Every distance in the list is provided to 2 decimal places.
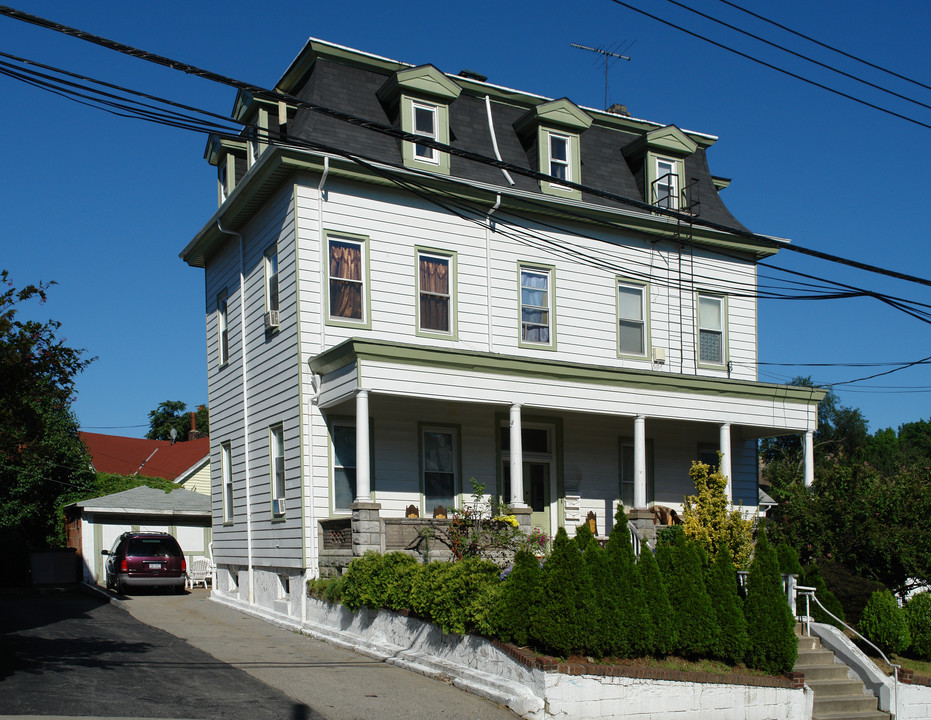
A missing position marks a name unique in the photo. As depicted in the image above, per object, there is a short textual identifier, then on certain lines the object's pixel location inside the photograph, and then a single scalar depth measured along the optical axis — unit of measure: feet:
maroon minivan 75.46
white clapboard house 56.75
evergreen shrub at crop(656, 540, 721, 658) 39.37
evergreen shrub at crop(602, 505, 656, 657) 37.01
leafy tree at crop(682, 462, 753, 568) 48.65
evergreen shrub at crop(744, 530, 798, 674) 41.09
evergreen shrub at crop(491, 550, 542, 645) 36.50
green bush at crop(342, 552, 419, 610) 44.56
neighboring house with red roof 150.82
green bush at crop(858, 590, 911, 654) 48.73
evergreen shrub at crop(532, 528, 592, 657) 35.58
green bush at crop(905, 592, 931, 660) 50.21
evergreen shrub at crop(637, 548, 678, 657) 38.32
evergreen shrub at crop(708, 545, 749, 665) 40.37
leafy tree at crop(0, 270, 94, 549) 43.70
